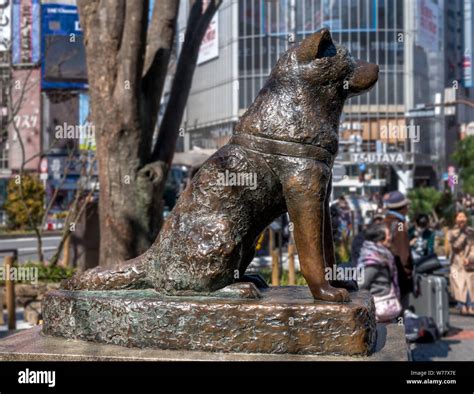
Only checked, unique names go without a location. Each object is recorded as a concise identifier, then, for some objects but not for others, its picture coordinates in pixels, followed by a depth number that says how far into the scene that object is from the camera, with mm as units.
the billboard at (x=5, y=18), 36284
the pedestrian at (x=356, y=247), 8227
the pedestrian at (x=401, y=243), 8594
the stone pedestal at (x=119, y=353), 3508
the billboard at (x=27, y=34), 35844
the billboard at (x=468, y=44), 58641
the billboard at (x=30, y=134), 46928
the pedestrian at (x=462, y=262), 12805
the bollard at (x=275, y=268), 11674
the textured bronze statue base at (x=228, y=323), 3516
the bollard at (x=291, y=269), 12039
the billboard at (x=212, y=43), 61219
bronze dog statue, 3688
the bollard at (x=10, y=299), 9281
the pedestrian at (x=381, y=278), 7476
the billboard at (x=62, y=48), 25156
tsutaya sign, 46447
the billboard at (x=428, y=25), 56481
